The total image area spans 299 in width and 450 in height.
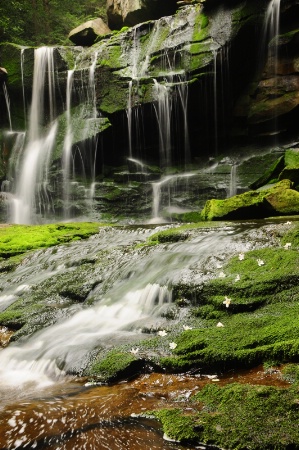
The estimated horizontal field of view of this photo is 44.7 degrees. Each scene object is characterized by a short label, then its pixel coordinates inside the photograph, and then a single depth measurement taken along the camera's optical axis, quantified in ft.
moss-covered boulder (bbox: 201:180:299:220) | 30.58
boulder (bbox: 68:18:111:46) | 71.10
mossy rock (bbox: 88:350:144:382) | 11.27
